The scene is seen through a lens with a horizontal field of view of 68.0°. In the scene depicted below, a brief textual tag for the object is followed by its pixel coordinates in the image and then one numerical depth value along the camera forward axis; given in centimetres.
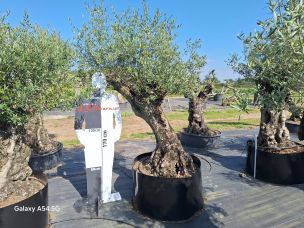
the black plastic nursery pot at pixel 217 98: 3344
